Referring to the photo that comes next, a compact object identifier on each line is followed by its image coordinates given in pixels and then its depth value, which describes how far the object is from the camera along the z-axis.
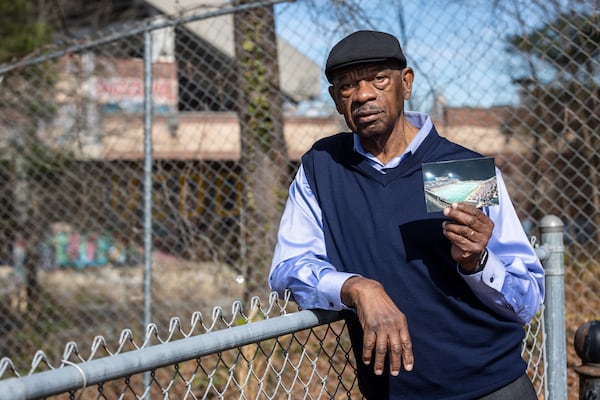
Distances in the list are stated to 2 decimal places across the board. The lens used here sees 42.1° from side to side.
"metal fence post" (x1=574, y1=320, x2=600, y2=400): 3.01
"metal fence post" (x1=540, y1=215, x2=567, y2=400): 3.14
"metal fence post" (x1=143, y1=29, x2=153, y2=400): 5.06
